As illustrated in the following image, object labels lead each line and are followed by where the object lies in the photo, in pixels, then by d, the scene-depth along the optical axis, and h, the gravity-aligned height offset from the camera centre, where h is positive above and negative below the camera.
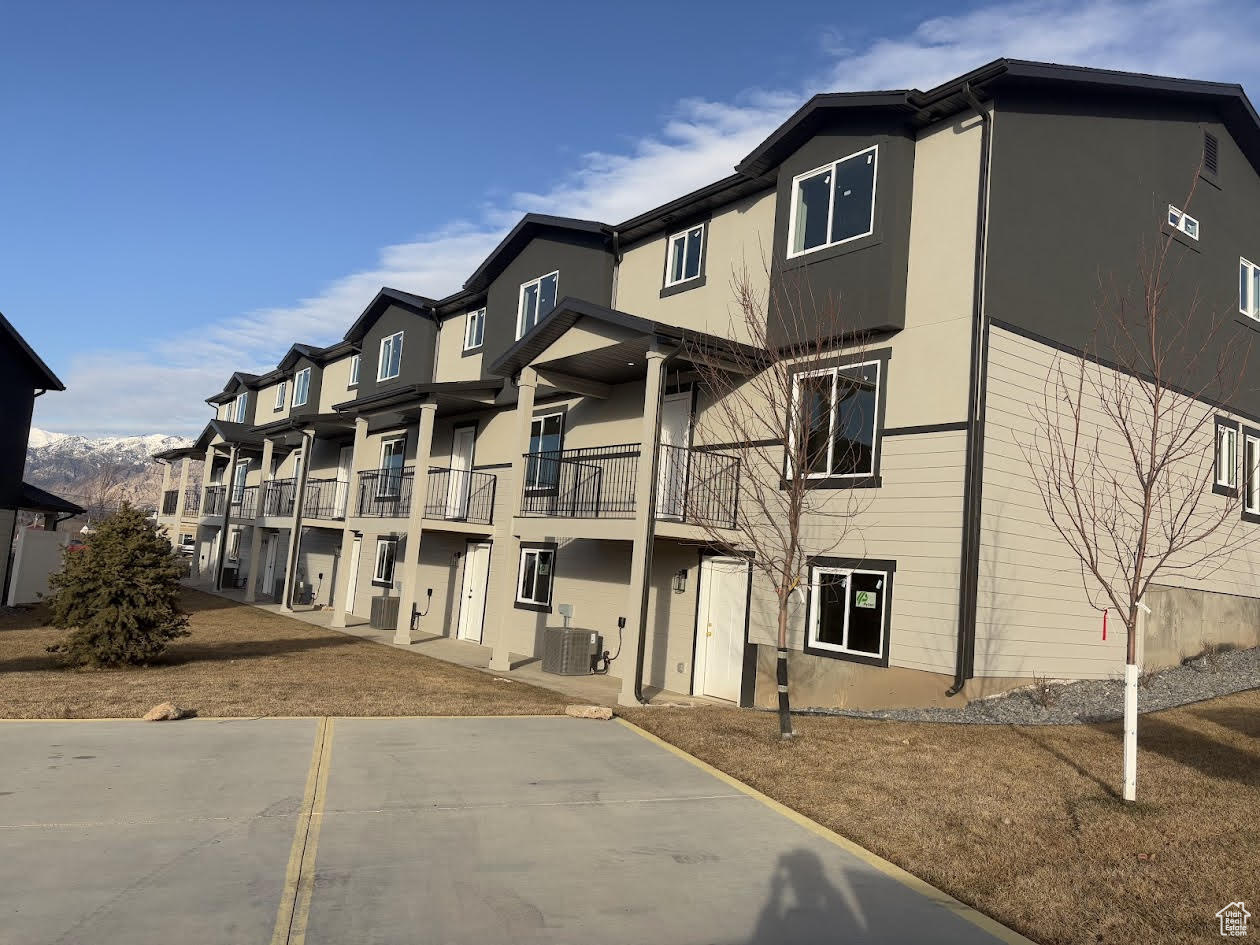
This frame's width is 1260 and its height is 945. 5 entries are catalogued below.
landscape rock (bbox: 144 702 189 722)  10.05 -2.05
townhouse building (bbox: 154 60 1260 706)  12.07 +3.42
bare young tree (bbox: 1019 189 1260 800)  12.92 +2.73
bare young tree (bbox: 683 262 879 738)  10.51 +2.39
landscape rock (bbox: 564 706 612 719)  11.69 -1.88
